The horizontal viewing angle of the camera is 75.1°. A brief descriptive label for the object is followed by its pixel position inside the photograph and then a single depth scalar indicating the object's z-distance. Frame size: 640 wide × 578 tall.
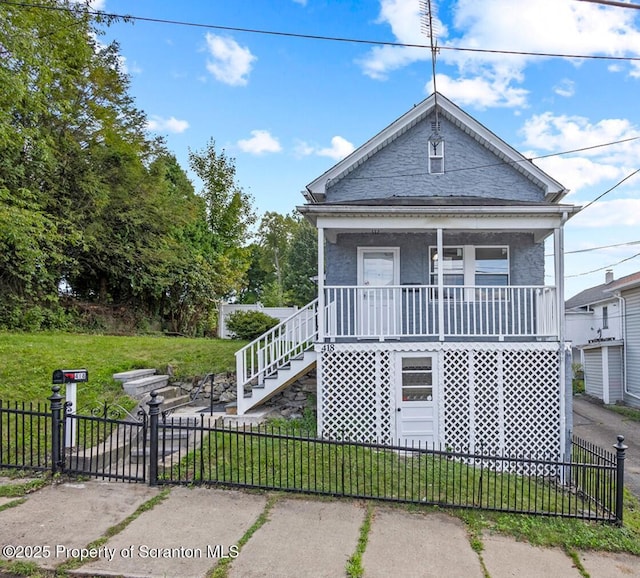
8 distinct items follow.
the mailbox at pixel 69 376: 5.91
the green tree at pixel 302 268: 35.12
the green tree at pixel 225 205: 25.02
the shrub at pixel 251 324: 13.78
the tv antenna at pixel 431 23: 7.77
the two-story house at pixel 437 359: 8.16
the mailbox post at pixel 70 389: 5.88
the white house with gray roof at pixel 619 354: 16.77
